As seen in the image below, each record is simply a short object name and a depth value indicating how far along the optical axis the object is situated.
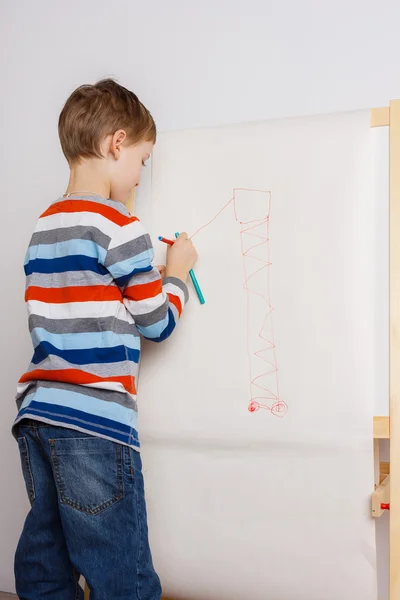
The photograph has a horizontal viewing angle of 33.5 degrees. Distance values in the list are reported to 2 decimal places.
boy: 1.02
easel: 1.02
